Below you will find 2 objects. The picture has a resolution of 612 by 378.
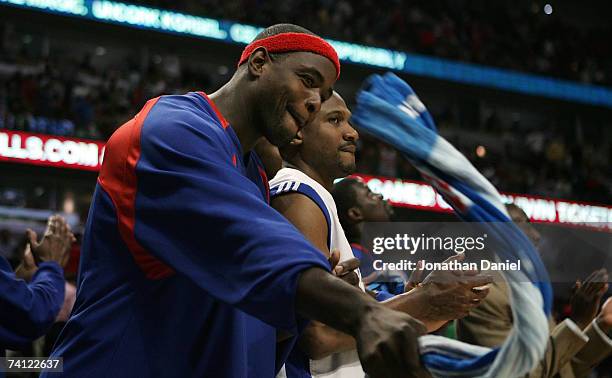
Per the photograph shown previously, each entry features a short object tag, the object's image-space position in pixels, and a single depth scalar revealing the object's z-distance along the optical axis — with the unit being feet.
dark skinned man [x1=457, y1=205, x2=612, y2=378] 11.01
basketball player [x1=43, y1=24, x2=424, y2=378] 8.47
